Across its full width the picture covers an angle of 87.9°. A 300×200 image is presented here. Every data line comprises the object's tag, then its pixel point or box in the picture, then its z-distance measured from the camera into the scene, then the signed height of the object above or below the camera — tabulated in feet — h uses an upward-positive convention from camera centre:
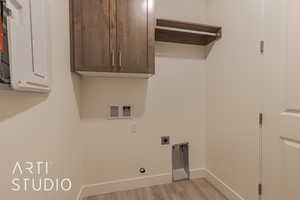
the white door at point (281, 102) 3.87 -0.22
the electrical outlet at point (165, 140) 7.18 -2.11
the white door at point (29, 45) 1.81 +0.71
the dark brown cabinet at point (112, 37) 4.95 +1.97
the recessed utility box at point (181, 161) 7.48 -3.28
